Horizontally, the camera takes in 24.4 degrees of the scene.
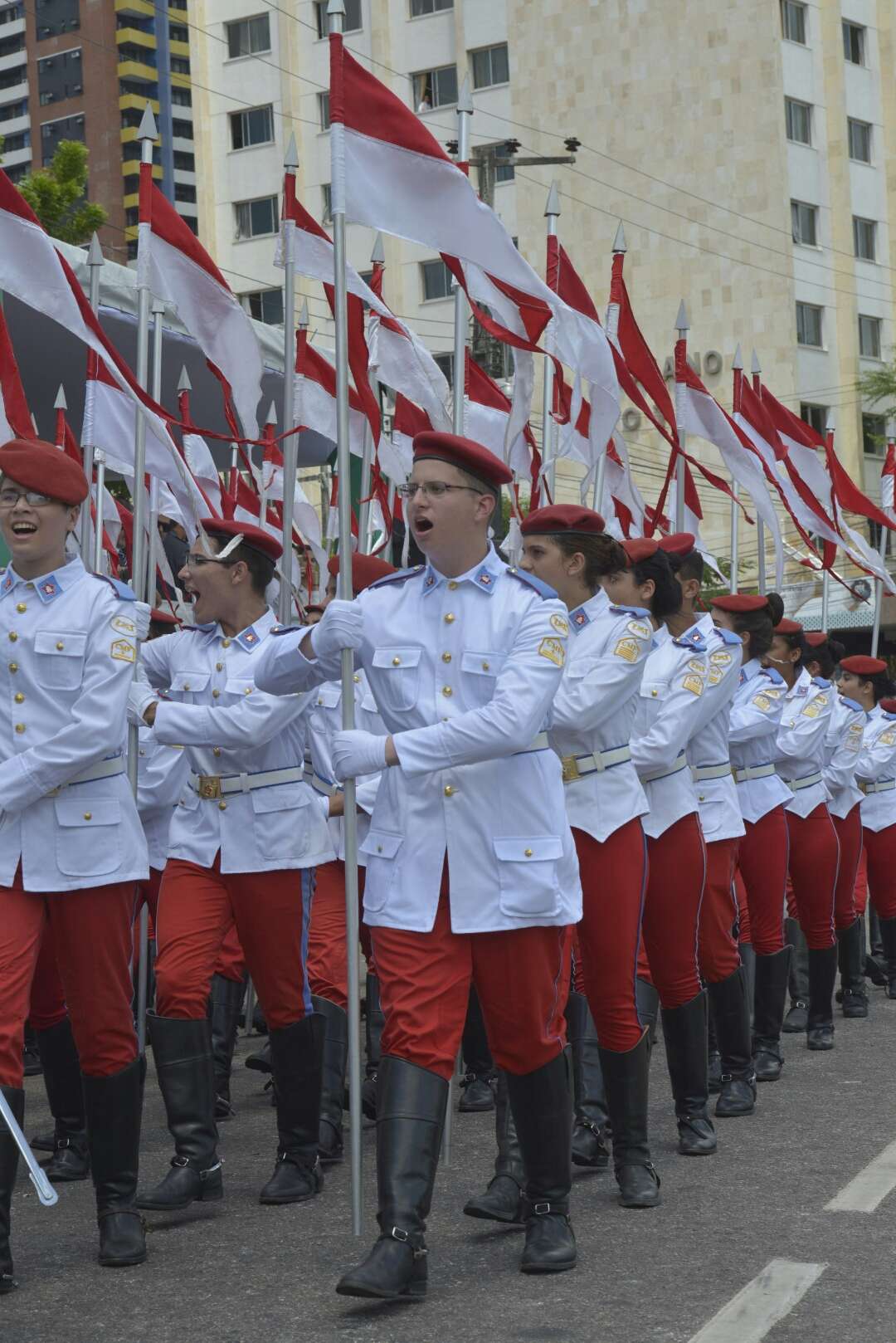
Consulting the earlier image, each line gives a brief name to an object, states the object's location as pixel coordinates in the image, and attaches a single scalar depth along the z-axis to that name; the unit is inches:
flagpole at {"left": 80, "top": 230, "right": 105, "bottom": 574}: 337.1
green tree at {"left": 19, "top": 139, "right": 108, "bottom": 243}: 903.1
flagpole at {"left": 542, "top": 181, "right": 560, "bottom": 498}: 381.1
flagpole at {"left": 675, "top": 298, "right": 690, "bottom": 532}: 456.1
